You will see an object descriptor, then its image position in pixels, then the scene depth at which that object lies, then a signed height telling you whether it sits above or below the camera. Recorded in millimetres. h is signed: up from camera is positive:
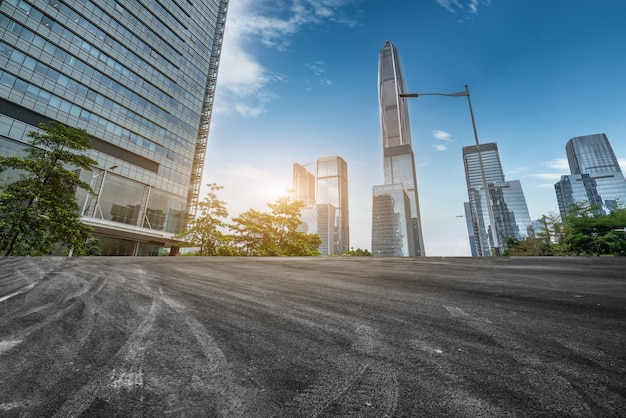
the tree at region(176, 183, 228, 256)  26625 +3118
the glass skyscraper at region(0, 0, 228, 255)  33875 +25709
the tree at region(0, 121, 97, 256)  16611 +3789
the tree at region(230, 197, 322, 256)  27234 +3268
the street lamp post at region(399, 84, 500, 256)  19891 +9193
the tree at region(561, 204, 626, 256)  26134 +3808
